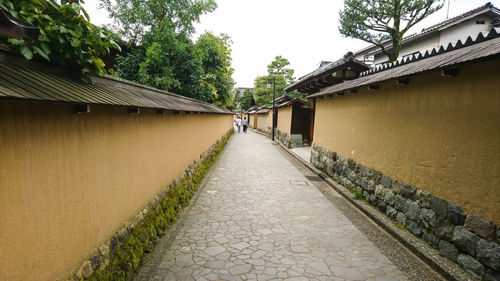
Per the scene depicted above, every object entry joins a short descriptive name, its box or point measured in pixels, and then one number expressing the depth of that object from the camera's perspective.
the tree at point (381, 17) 15.77
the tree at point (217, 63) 17.48
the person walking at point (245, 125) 36.84
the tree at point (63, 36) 2.51
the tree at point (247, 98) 70.45
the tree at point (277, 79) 40.97
